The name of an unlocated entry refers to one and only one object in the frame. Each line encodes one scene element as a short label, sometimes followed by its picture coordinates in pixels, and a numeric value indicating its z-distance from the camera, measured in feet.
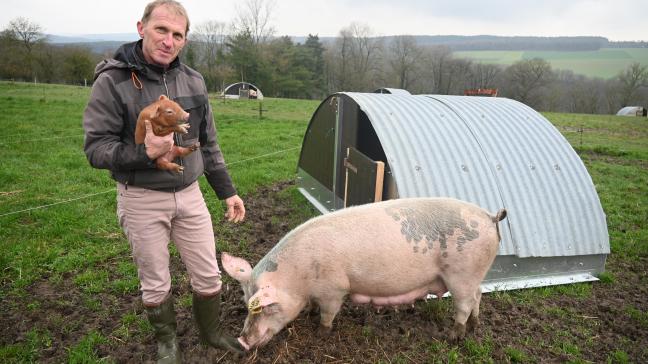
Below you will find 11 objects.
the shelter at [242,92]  118.07
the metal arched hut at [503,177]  15.99
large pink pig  10.95
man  8.39
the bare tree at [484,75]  199.93
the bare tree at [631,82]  184.75
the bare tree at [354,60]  193.88
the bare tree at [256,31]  186.91
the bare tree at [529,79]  186.65
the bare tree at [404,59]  205.46
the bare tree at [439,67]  207.92
